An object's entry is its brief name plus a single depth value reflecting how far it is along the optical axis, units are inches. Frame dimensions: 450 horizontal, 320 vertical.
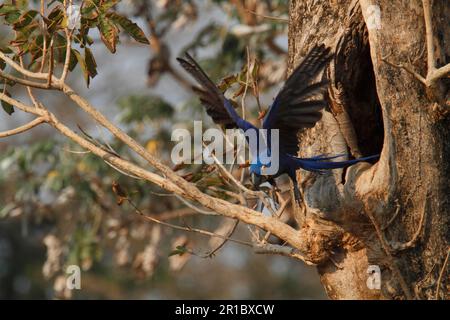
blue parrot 272.8
